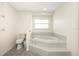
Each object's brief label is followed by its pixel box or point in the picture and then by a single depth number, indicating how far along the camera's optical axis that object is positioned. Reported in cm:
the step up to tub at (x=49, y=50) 129
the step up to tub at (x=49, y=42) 146
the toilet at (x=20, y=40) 149
